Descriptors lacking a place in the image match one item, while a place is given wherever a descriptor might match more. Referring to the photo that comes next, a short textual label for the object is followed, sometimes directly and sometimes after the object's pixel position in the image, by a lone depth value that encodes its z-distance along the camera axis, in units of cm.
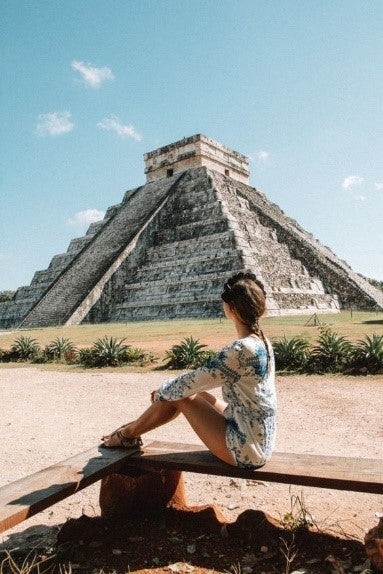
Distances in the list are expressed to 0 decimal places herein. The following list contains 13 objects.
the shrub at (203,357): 959
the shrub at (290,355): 914
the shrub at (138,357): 1087
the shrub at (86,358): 1121
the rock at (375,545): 228
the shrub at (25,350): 1296
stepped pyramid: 2158
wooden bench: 243
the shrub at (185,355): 974
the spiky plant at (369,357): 854
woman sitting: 274
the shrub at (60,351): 1229
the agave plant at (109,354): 1106
